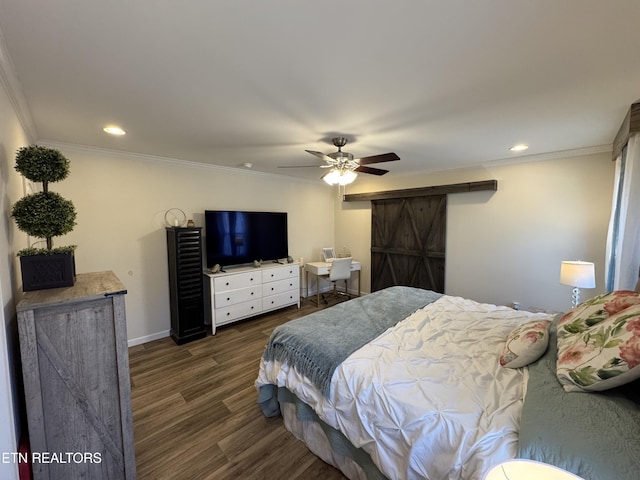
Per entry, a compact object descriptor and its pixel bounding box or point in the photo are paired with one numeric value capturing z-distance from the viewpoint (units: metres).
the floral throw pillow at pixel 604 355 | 1.08
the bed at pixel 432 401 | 1.00
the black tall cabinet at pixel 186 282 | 3.33
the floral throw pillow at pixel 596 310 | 1.45
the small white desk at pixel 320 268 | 4.79
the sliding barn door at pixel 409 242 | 4.26
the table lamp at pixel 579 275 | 2.53
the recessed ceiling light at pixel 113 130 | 2.33
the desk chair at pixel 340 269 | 4.64
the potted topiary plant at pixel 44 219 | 1.40
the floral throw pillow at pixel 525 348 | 1.50
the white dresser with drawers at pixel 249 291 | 3.64
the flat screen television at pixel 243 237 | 3.82
